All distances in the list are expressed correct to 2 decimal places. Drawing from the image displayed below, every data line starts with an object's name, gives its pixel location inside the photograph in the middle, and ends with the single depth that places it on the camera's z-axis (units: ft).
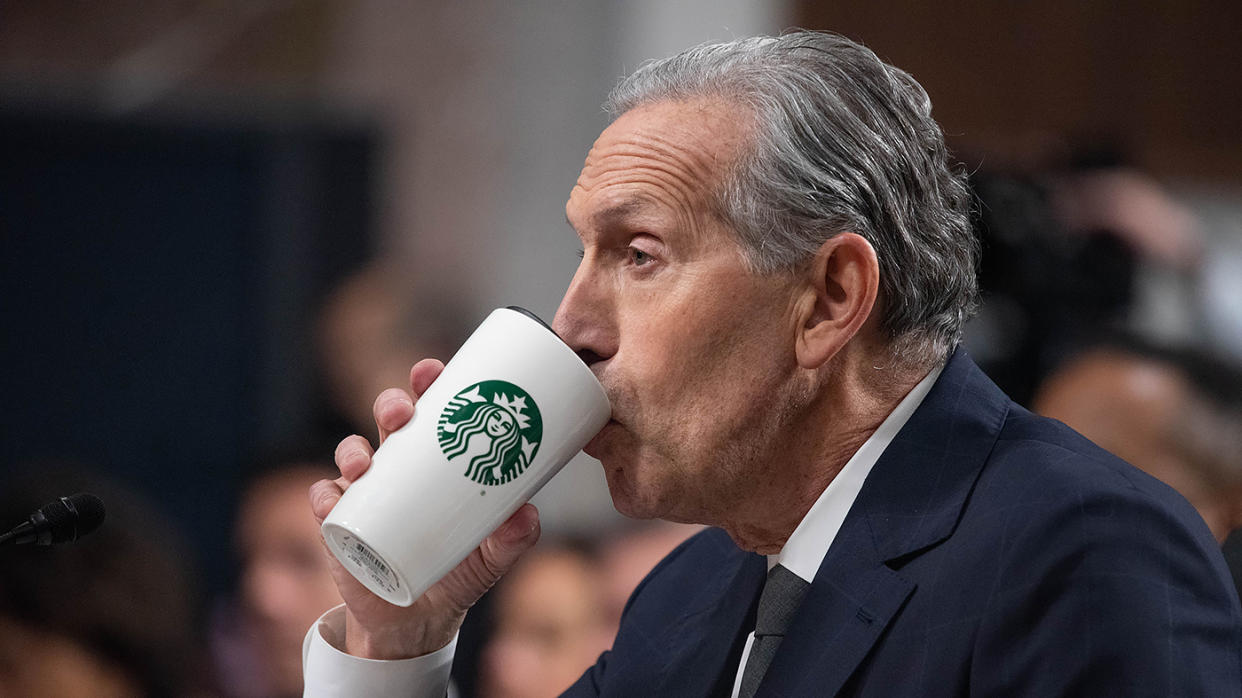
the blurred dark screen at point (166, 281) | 31.01
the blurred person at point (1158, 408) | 15.08
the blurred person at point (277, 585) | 18.84
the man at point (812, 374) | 7.96
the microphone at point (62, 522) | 8.18
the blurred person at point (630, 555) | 19.40
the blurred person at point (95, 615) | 17.57
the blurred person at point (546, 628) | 18.88
